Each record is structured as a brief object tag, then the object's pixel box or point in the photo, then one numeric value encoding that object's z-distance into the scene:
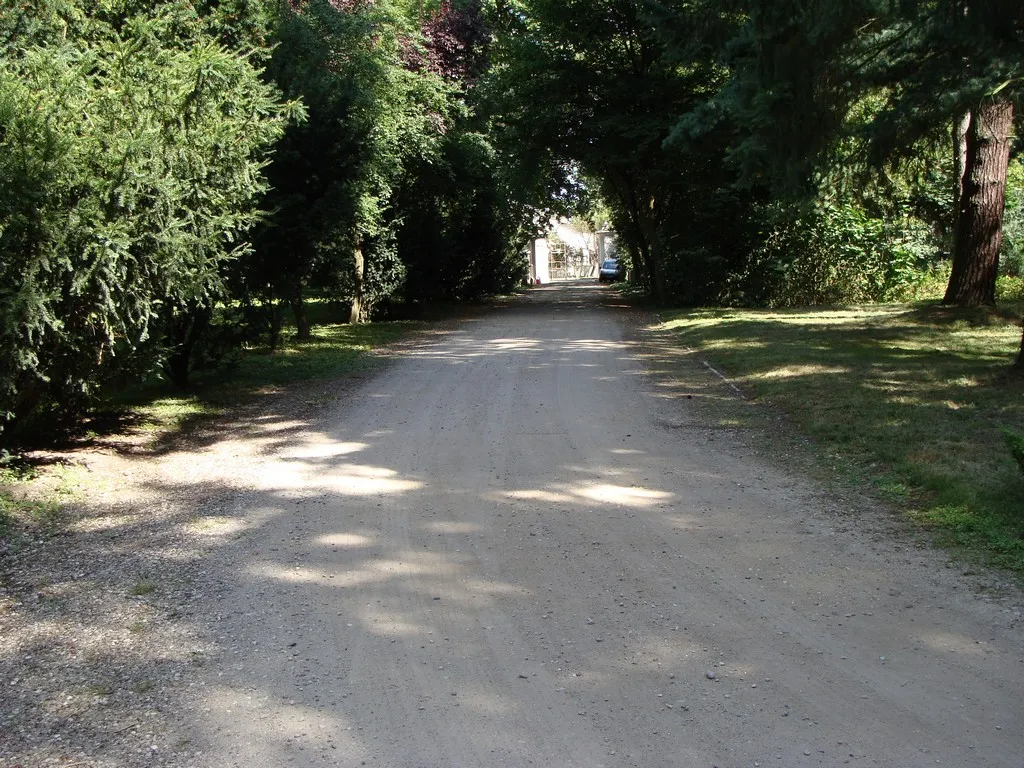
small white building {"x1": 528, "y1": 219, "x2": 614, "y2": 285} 81.62
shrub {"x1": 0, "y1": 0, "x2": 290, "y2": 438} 7.09
